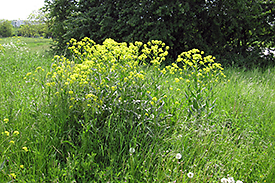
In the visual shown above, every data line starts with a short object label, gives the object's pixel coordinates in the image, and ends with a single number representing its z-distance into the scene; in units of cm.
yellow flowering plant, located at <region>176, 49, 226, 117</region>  294
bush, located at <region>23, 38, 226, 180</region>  254
